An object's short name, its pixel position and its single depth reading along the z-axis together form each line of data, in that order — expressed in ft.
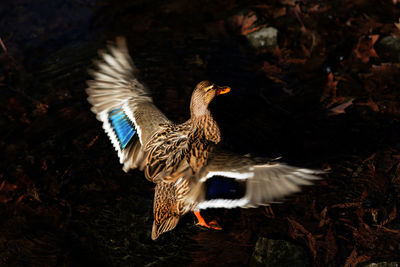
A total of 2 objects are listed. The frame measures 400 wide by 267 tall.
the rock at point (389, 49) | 18.07
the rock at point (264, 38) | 20.20
